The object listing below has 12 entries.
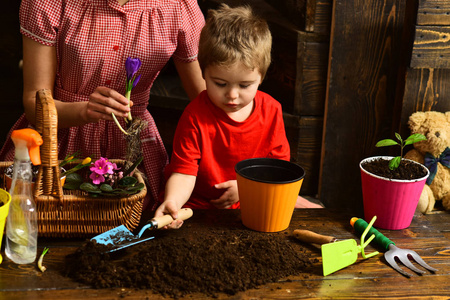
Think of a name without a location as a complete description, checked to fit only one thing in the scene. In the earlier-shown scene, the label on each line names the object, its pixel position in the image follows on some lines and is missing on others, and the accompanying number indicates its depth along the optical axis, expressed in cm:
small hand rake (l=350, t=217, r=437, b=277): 208
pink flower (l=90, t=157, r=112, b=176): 213
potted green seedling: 222
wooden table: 198
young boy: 227
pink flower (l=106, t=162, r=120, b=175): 214
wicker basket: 203
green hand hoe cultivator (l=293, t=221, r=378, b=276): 205
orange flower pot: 215
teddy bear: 266
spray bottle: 202
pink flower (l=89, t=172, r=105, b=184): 213
